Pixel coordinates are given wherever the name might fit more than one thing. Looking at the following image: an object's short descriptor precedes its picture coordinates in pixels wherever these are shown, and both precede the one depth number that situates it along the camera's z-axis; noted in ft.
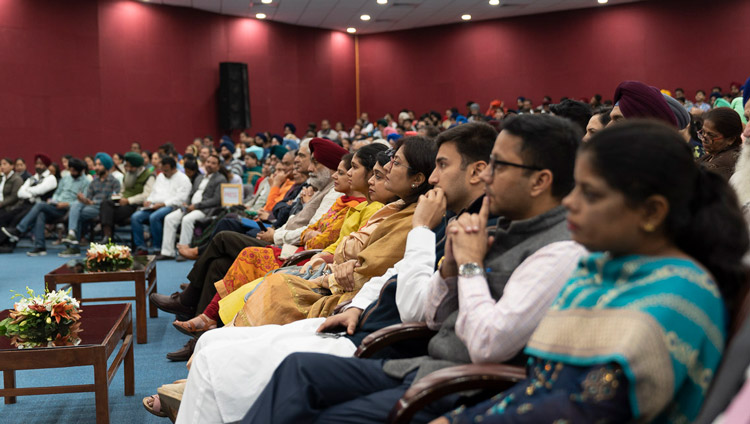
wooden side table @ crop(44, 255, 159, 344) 13.51
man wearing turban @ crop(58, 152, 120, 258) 27.76
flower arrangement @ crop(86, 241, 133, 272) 14.29
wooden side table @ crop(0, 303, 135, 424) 8.18
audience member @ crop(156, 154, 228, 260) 24.31
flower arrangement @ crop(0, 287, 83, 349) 8.52
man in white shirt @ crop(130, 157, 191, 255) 25.94
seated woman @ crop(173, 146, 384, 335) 10.95
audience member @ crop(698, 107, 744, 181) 10.34
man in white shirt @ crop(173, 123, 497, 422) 6.24
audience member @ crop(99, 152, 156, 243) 26.85
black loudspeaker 47.47
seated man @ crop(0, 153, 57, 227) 29.37
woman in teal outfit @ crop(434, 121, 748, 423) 3.43
